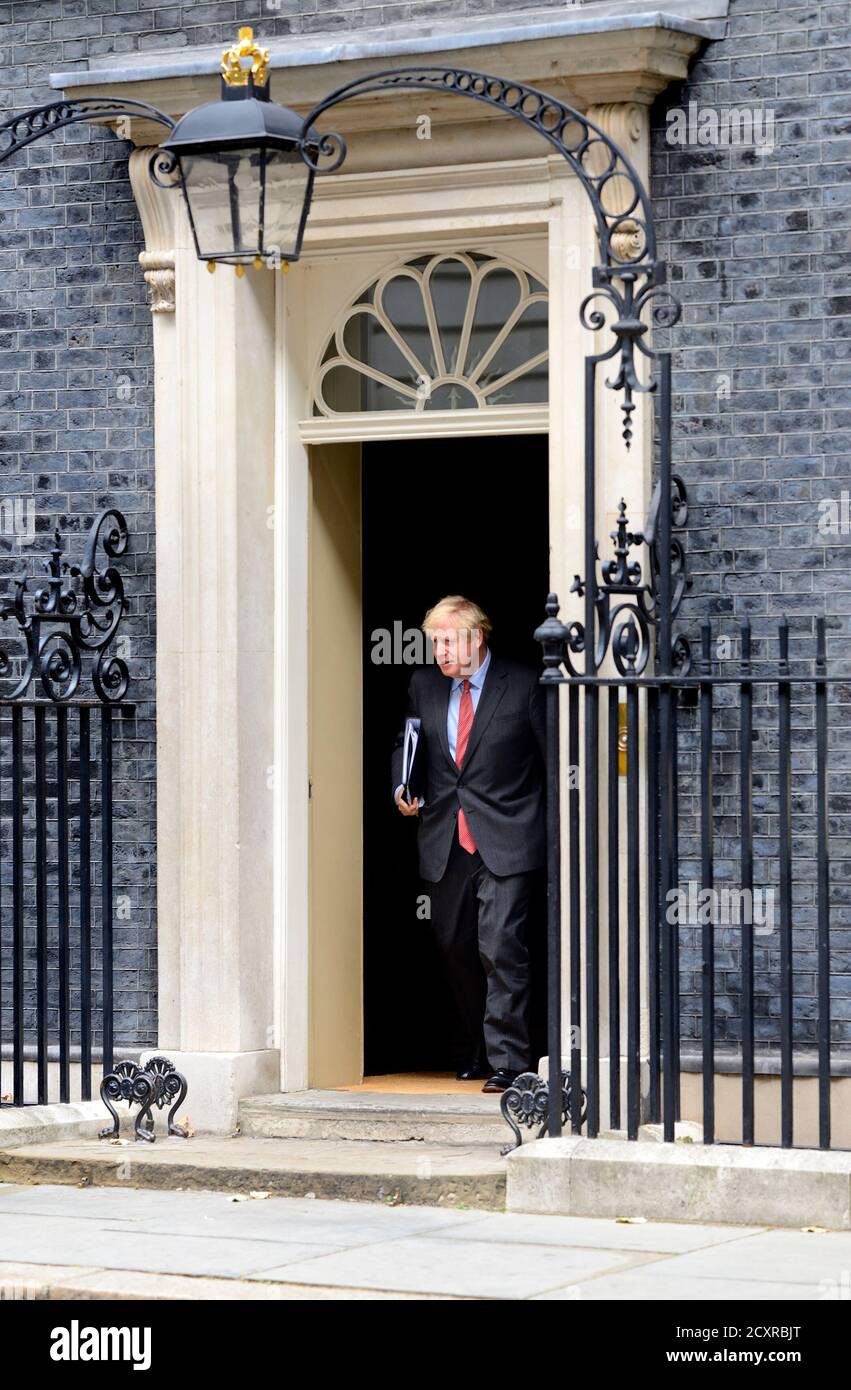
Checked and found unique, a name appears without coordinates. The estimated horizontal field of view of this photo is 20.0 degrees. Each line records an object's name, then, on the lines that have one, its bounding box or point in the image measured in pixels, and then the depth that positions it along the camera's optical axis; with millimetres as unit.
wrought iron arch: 8078
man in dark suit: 9750
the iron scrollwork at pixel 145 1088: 9234
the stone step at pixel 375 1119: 9234
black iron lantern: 8000
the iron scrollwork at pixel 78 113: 8531
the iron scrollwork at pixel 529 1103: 8414
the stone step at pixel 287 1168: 8211
